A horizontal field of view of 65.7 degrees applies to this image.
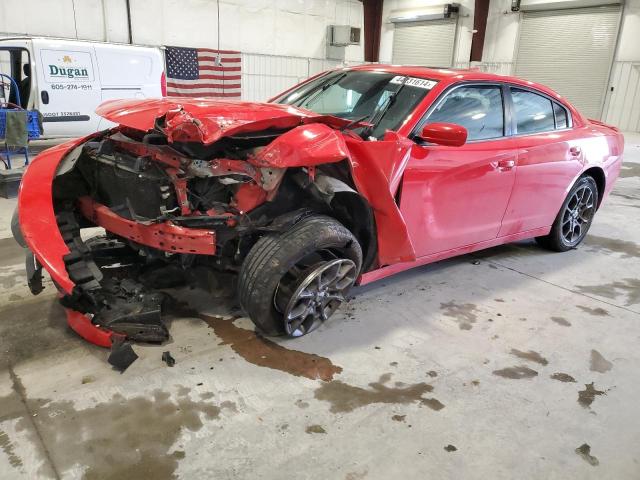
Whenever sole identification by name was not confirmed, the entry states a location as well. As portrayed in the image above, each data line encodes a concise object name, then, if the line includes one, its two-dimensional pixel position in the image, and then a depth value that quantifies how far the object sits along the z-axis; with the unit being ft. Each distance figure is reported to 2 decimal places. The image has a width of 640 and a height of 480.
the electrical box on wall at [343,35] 47.88
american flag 39.60
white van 25.59
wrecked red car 8.02
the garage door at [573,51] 42.83
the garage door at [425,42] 52.29
